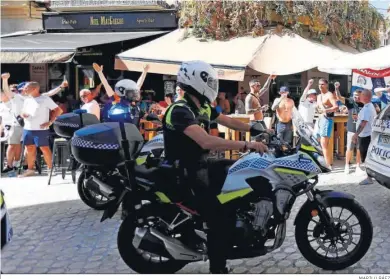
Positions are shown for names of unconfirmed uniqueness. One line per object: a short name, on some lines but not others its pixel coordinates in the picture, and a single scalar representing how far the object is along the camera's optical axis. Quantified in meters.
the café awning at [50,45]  11.90
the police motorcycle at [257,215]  3.97
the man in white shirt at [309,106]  10.19
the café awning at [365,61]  9.08
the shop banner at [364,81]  12.66
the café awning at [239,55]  11.20
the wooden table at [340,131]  10.63
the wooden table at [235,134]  9.51
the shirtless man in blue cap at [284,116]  9.34
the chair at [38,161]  9.45
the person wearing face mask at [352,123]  8.70
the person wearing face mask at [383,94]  10.48
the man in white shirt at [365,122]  7.84
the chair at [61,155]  8.58
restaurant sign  14.86
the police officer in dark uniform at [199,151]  3.85
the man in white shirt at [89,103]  8.88
